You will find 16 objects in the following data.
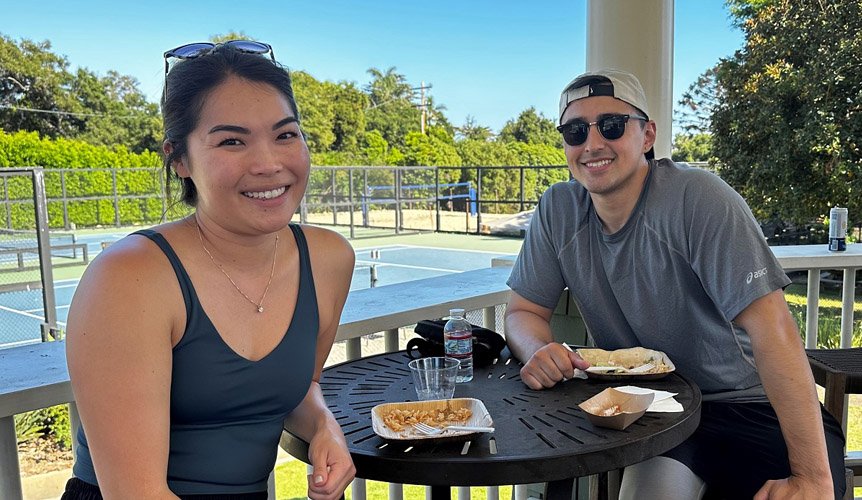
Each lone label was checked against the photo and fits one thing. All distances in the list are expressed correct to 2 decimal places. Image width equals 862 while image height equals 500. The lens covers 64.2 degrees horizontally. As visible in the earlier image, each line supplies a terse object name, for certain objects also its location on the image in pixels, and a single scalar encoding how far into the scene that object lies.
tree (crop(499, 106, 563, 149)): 26.77
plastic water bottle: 1.62
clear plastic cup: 1.42
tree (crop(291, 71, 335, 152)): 27.36
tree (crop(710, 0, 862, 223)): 10.16
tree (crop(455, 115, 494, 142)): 31.80
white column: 2.68
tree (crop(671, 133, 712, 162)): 17.47
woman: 1.03
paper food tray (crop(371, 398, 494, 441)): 1.19
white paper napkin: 1.34
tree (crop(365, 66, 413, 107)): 36.28
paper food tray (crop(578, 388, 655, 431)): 1.22
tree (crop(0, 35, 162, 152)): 23.81
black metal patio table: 1.11
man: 1.49
